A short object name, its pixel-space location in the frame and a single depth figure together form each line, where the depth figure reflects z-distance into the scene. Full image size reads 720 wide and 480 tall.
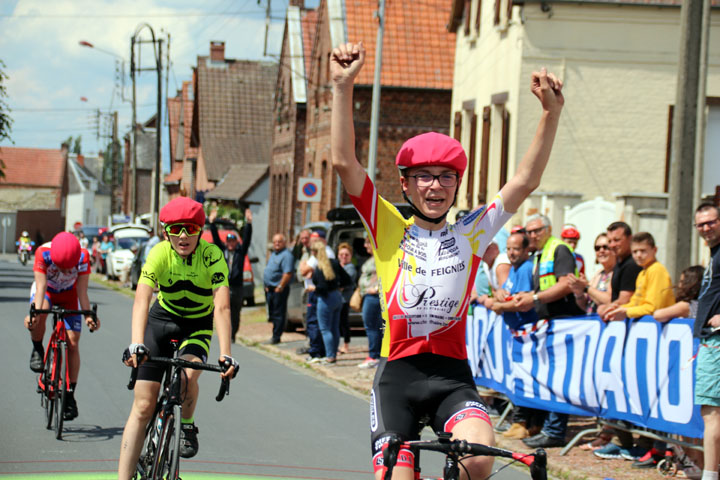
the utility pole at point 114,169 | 78.23
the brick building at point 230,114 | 57.63
